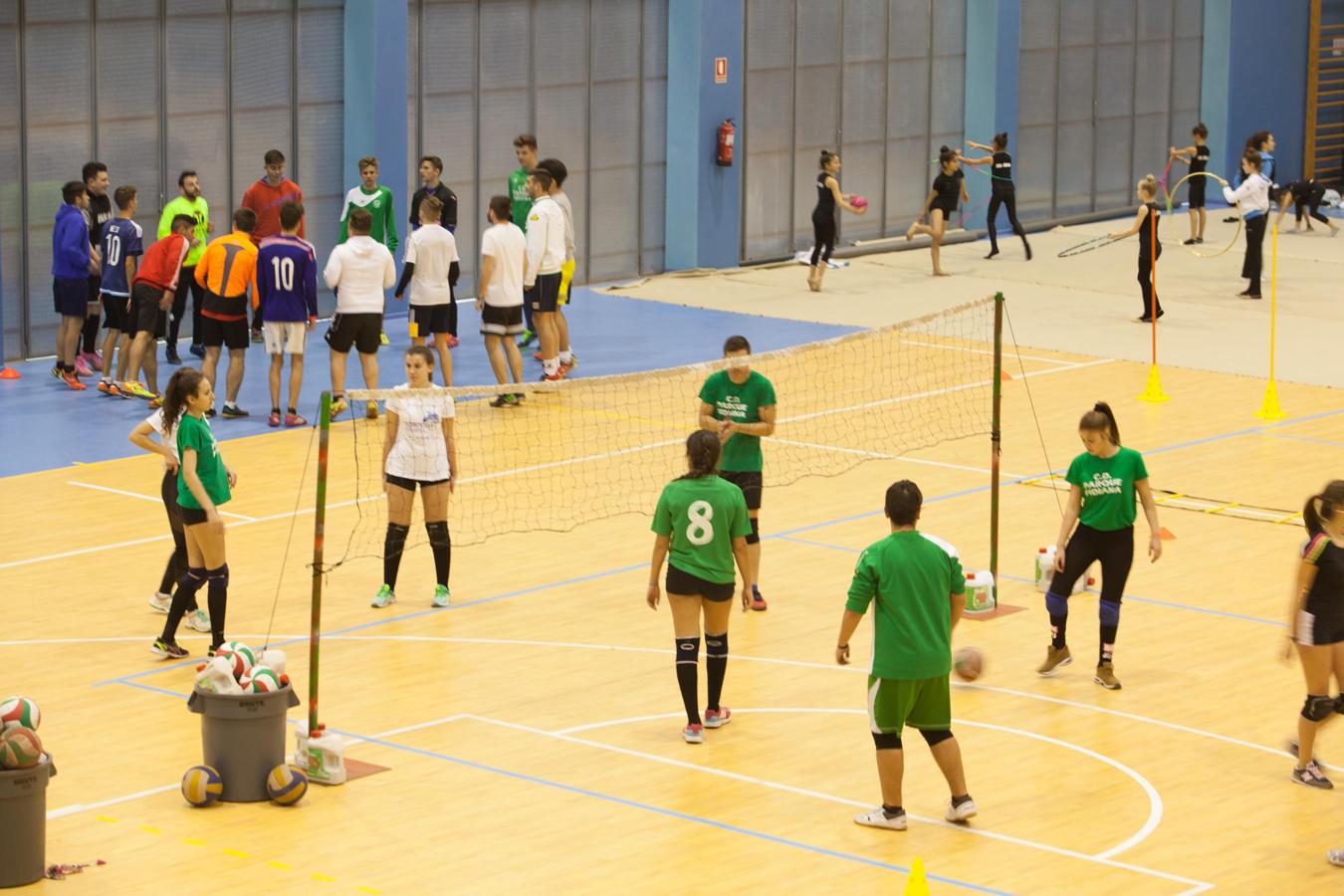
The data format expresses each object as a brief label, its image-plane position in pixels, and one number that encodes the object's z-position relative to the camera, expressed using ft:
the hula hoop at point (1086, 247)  113.89
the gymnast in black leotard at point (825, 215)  98.89
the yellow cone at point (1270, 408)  75.25
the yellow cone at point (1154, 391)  78.07
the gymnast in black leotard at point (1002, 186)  110.22
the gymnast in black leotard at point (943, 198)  104.42
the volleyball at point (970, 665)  43.73
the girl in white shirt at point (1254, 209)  99.86
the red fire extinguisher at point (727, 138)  105.25
